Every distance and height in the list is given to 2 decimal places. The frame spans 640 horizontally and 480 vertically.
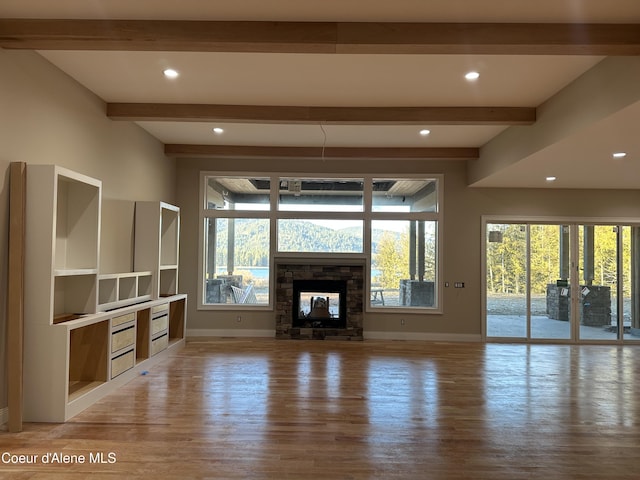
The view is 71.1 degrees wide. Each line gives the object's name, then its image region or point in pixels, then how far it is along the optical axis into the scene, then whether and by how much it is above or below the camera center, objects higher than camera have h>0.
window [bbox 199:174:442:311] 8.03 +0.45
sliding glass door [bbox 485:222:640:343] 7.89 -0.43
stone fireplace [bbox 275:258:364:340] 7.74 -0.74
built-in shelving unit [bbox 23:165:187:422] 3.70 -0.54
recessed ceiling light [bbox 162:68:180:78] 4.33 +1.80
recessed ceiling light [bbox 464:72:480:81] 4.24 +1.75
